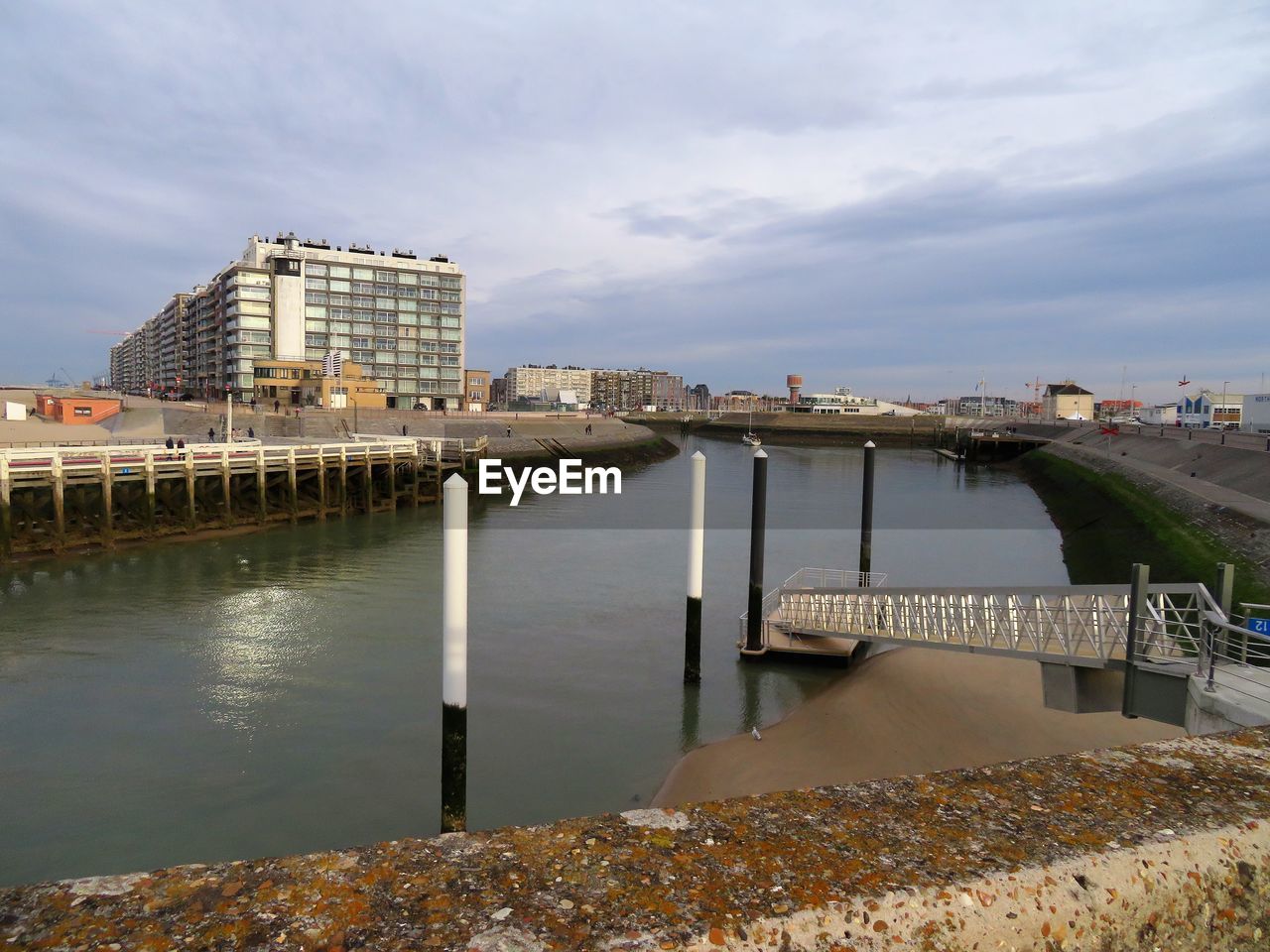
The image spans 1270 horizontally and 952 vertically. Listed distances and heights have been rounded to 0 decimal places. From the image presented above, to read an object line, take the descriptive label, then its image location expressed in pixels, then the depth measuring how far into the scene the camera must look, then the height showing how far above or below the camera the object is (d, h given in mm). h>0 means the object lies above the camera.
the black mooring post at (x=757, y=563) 17500 -3375
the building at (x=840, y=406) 180412 +4378
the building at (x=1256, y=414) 65750 +1816
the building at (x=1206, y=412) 95875 +2892
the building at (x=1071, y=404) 165000 +5628
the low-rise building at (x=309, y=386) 76562 +2667
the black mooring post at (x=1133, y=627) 9641 -2534
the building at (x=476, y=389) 113188 +3969
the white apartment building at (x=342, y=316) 96500 +12549
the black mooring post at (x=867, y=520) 21891 -2833
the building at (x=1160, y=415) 118025 +2726
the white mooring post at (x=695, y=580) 15617 -3301
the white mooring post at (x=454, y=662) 9102 -3055
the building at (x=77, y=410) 58100 -446
